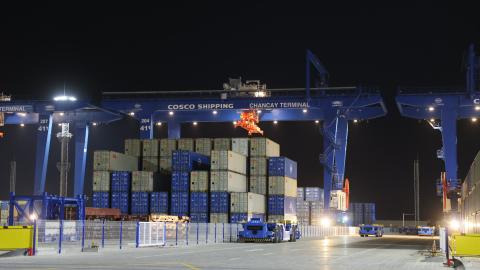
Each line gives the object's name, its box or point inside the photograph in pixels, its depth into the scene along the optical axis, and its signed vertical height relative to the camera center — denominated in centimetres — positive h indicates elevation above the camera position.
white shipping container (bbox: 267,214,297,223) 5167 -75
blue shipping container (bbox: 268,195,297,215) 5162 +23
